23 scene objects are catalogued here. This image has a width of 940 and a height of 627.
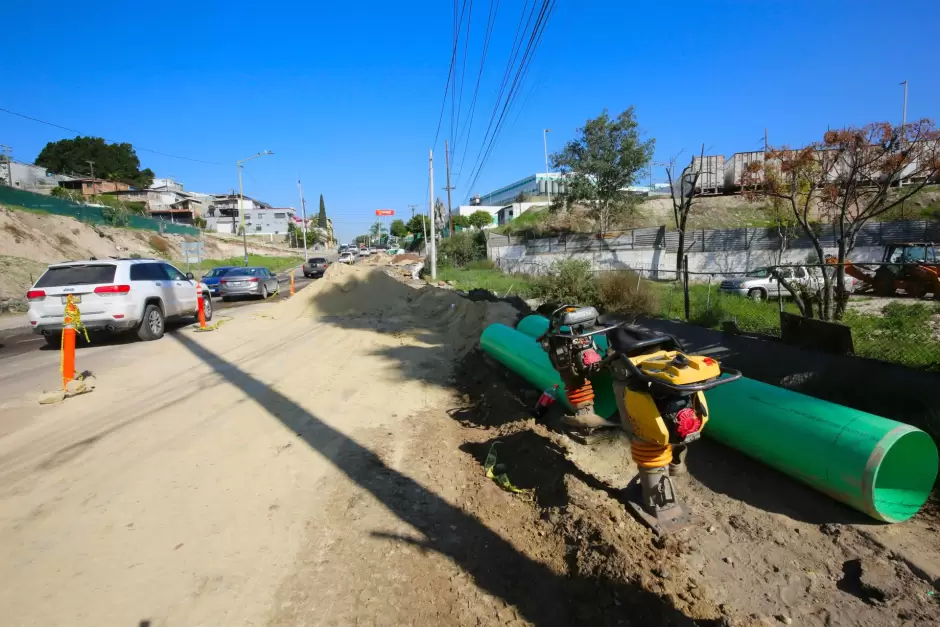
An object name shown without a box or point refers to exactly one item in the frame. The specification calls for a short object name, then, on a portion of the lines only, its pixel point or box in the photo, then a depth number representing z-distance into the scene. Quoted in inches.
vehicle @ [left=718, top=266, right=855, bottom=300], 698.8
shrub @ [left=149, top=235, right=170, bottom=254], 1740.0
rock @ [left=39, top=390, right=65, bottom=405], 246.5
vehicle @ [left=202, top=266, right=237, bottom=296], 917.8
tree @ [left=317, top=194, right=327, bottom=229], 5623.5
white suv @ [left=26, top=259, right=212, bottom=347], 378.9
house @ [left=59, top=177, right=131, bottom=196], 2972.4
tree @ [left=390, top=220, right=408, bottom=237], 4325.8
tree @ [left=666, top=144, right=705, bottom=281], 1077.8
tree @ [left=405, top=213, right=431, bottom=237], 3363.7
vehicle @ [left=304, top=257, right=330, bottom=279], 1374.6
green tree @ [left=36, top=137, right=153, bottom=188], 3368.6
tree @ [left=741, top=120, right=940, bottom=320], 587.5
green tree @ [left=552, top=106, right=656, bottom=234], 1417.3
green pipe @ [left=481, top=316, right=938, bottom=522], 126.5
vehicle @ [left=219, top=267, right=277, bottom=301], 832.9
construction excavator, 359.1
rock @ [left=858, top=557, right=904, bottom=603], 108.0
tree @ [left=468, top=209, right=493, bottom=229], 2800.2
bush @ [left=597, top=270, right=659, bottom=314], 468.9
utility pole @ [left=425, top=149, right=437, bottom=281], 1207.2
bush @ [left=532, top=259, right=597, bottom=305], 515.2
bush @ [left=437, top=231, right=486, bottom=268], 1673.2
